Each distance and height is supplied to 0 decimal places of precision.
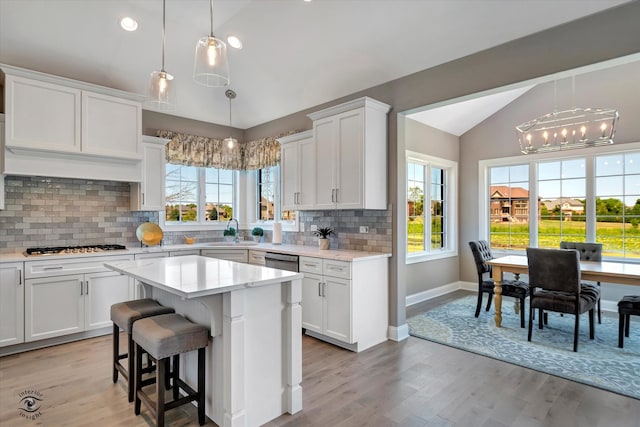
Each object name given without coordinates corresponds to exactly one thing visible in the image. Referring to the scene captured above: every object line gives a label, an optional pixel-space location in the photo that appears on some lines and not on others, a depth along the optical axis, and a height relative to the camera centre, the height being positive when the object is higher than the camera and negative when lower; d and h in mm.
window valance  5098 +965
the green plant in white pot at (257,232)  5512 -295
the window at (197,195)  5281 +305
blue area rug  2996 -1392
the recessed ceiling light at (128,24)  3757 +2100
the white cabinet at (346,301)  3480 -927
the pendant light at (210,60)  2166 +977
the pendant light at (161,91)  2461 +891
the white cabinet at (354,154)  3729 +677
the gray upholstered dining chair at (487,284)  4289 -915
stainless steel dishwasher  4055 -582
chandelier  3832 +1192
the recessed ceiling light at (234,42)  4207 +2123
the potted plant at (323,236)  4328 -285
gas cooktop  3756 -415
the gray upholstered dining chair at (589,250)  4408 -480
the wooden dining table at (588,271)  3456 -623
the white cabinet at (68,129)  3570 +960
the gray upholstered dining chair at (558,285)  3496 -747
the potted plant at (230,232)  5520 -294
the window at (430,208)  5535 +100
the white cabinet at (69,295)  3553 -899
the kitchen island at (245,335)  2127 -805
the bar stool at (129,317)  2493 -760
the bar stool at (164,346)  2080 -820
